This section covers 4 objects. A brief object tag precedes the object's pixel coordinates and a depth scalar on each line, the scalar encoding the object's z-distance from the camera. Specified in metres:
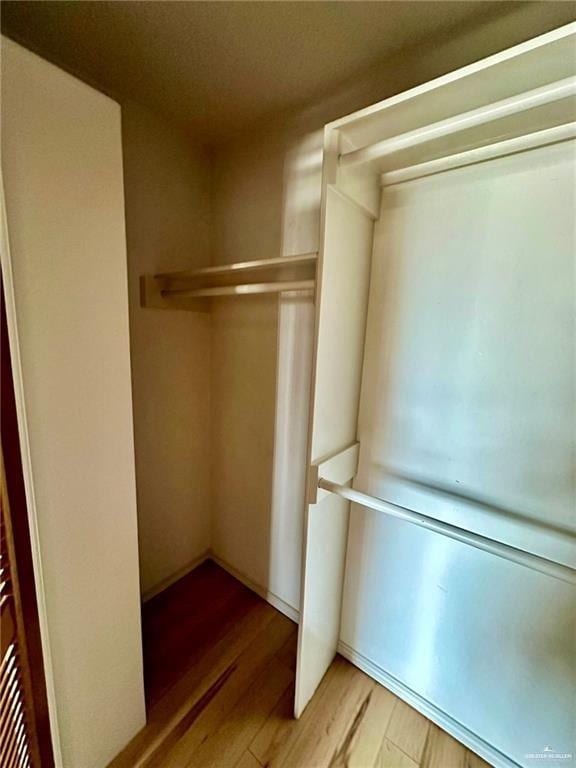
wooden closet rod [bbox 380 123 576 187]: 0.96
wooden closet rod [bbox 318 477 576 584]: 0.92
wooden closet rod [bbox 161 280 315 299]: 1.38
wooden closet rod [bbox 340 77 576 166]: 0.83
